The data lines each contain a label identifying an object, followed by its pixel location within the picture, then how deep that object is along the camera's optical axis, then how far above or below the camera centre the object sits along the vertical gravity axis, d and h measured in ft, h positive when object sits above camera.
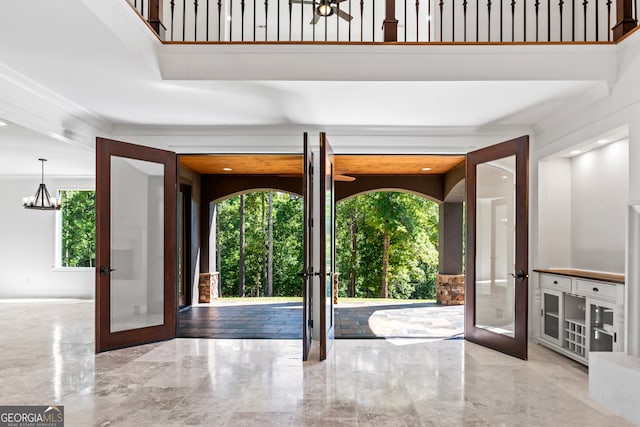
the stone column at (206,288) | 30.37 -3.83
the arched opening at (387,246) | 50.06 -2.03
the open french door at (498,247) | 16.44 -0.72
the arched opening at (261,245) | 55.06 -2.04
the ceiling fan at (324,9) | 15.37 +7.30
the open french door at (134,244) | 16.92 -0.63
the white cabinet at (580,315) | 13.92 -2.83
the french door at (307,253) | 15.93 -0.92
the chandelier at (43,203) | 28.09 +1.50
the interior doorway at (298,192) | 21.50 +2.12
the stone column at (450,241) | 32.42 -0.91
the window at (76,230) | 33.63 -0.17
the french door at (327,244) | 15.84 -0.57
